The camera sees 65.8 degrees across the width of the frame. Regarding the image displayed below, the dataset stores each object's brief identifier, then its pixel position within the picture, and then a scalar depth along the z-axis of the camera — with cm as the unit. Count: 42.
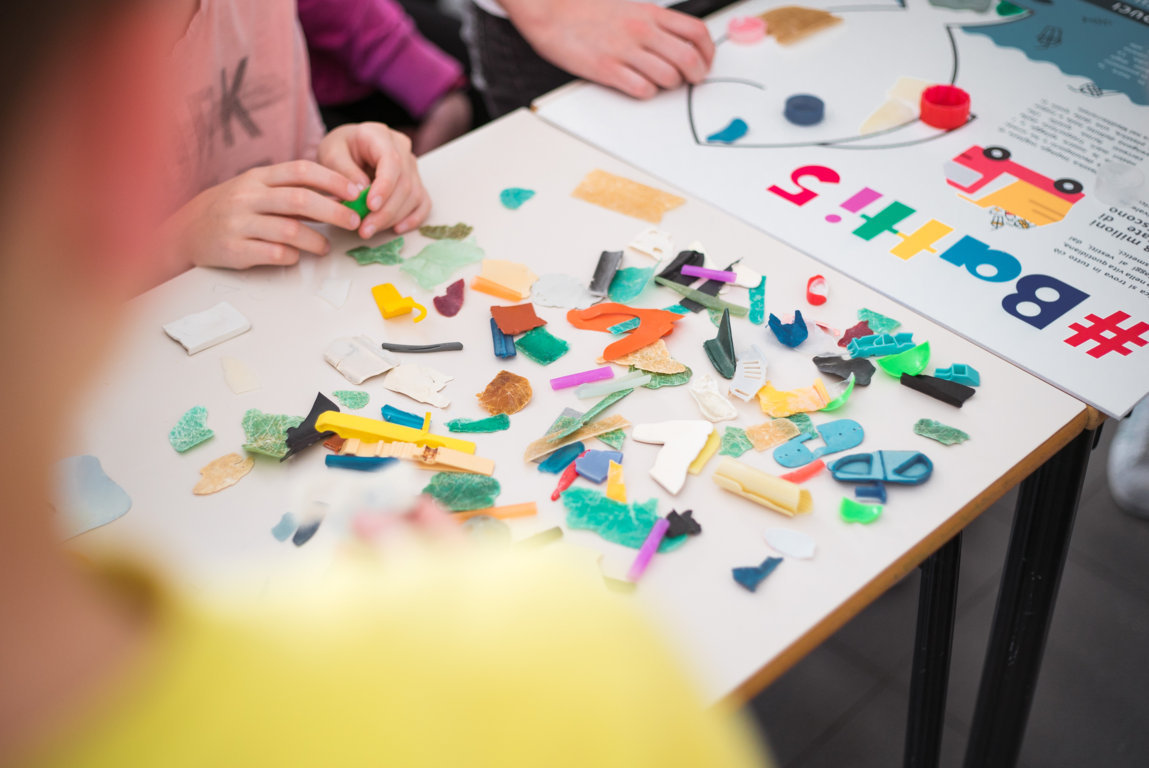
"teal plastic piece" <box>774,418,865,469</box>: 58
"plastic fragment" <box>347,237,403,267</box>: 77
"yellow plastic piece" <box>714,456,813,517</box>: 55
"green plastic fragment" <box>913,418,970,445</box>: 59
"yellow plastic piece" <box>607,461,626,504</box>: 57
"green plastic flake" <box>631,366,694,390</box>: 65
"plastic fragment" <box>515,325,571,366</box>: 67
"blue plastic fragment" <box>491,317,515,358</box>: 67
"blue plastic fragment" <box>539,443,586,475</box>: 59
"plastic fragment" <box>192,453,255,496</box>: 59
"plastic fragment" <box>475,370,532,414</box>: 63
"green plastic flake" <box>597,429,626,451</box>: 60
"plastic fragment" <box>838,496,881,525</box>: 54
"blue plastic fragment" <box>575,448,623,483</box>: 58
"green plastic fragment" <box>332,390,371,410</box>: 64
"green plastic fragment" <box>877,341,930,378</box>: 63
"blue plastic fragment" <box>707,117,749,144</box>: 88
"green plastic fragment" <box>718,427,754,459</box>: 60
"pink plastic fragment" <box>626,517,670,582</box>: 52
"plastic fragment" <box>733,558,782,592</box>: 51
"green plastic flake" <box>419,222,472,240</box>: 80
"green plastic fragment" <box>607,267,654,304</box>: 72
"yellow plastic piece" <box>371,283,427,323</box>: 71
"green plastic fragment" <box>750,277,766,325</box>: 69
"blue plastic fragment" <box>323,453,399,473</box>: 60
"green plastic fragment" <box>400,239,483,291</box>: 75
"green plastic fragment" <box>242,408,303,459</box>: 60
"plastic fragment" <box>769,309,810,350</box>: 67
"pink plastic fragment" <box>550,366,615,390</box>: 65
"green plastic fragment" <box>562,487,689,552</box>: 54
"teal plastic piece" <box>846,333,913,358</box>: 65
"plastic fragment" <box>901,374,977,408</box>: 61
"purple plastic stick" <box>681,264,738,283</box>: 73
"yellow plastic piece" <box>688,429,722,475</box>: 58
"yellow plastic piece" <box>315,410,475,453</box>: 60
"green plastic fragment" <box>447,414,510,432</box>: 62
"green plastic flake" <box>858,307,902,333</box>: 67
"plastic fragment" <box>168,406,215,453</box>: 61
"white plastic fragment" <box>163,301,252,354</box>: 69
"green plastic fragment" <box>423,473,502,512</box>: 57
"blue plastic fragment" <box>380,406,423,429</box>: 62
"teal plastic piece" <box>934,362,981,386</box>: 63
